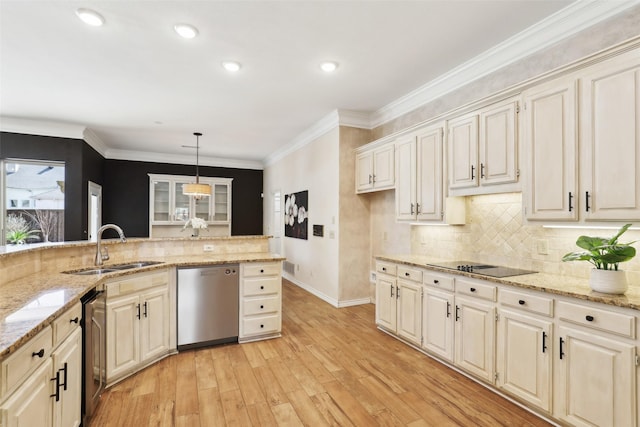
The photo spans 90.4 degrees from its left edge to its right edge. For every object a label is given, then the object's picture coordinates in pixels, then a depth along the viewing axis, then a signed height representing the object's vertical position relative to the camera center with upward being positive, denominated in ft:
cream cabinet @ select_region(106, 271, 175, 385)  8.38 -3.14
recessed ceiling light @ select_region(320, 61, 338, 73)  10.71 +5.08
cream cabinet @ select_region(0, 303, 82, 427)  3.93 -2.47
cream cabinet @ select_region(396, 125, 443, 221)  10.79 +1.40
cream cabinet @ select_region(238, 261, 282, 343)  11.30 -3.17
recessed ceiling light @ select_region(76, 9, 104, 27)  7.95 +5.01
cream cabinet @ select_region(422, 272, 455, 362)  9.21 -3.04
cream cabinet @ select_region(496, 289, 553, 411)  6.81 -2.98
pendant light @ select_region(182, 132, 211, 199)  18.79 +1.42
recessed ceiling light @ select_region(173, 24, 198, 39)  8.59 +5.05
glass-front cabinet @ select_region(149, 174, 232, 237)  25.34 +0.52
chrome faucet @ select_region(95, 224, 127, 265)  9.43 -1.25
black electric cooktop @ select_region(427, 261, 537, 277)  8.51 -1.56
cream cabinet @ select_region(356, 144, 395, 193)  13.43 +2.04
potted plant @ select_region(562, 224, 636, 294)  6.00 -0.84
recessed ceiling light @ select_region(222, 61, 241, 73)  10.70 +5.06
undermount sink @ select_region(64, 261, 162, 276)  8.79 -1.66
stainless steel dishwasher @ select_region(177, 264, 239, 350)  10.49 -3.12
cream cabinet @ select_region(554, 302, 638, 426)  5.60 -2.87
